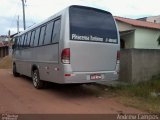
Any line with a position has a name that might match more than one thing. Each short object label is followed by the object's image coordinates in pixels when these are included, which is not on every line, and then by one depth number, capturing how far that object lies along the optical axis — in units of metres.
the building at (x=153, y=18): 23.67
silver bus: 4.41
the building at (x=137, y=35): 9.74
